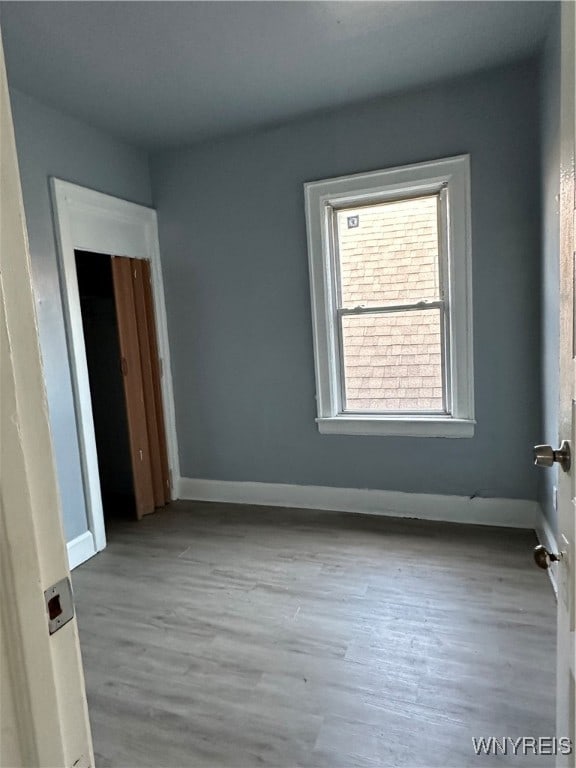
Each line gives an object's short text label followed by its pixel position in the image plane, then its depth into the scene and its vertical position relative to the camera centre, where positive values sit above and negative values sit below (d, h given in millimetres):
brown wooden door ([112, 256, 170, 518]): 3467 -329
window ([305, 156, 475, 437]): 3000 +138
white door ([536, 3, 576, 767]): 828 -236
